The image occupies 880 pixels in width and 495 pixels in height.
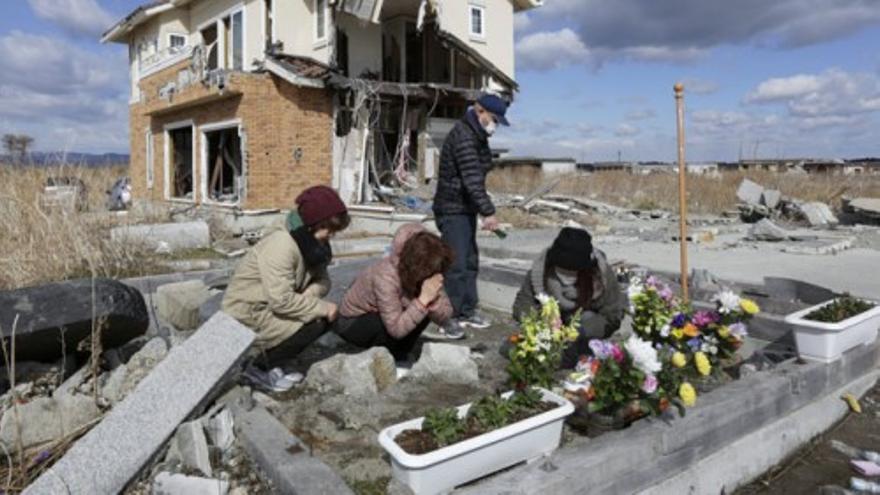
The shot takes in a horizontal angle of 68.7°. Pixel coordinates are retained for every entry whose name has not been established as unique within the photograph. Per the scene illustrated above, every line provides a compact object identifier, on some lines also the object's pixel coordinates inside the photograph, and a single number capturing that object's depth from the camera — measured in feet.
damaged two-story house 45.01
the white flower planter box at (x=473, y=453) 7.48
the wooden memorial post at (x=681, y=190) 14.16
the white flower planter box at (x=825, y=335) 12.21
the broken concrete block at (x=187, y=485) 8.57
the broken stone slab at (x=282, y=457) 7.80
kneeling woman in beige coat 11.54
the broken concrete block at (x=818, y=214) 52.65
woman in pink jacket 12.23
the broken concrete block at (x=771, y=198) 58.54
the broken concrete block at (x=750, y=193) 60.13
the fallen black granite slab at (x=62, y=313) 11.07
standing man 16.53
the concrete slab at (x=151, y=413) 8.61
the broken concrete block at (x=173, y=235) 25.57
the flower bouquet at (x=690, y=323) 11.30
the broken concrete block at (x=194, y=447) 9.18
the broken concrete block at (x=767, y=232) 40.78
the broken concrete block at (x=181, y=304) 16.39
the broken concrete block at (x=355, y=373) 11.86
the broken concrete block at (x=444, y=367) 12.73
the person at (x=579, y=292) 13.10
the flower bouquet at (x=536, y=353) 9.93
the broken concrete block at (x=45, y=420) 10.43
